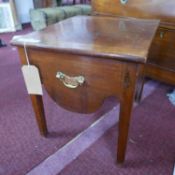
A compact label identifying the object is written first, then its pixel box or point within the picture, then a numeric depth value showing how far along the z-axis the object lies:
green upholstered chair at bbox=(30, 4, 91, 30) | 2.39
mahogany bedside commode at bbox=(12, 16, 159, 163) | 0.64
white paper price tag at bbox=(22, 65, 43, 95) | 0.79
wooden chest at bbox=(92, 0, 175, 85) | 1.11
